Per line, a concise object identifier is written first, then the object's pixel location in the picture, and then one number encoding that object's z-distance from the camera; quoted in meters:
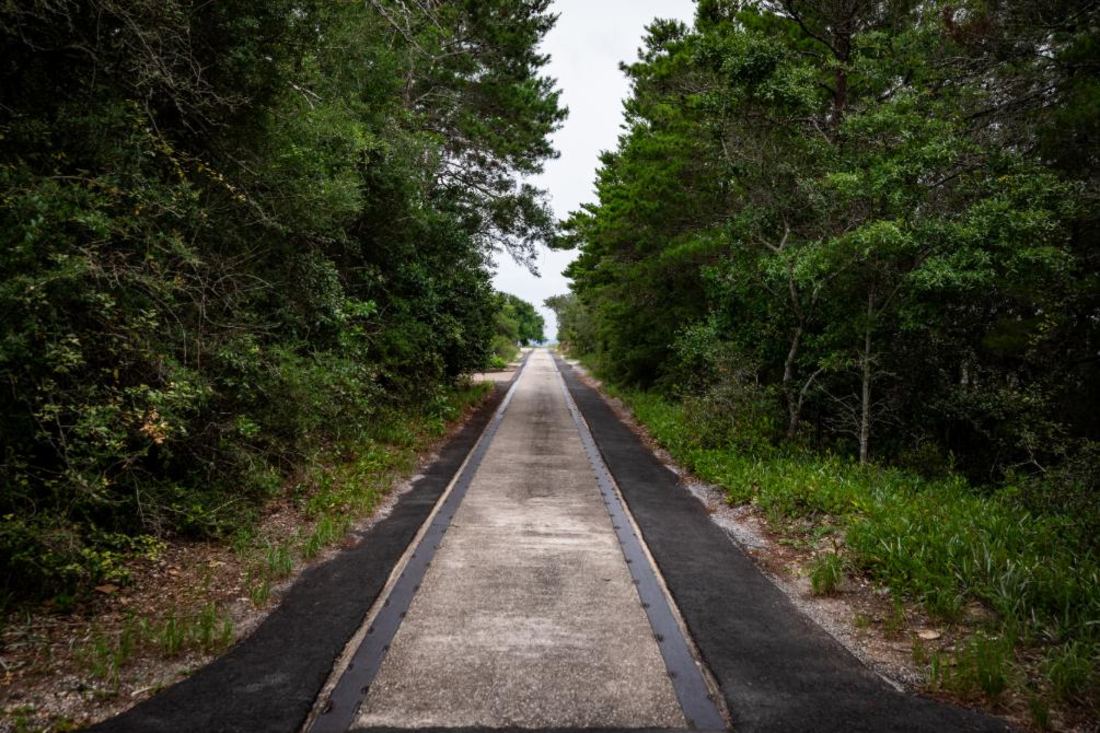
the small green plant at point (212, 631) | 3.90
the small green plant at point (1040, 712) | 3.19
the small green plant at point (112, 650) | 3.53
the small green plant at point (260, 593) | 4.61
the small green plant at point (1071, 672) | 3.43
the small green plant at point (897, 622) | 4.39
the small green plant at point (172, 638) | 3.80
